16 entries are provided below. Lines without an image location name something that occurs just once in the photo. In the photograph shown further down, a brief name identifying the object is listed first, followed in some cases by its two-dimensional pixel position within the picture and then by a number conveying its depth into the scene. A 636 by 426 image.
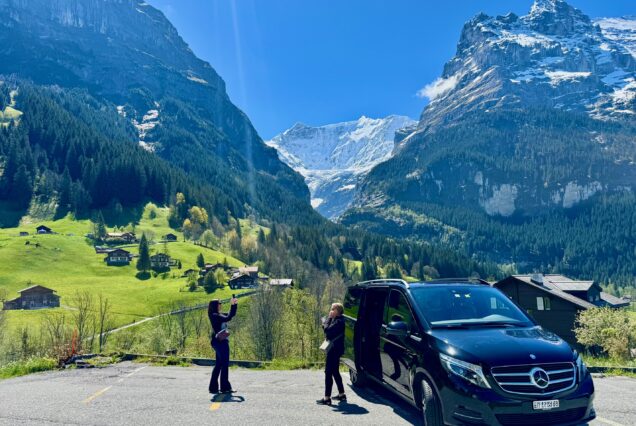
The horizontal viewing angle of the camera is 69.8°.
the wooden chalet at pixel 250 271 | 125.56
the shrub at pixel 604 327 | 36.59
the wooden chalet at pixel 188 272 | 120.18
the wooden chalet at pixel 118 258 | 125.94
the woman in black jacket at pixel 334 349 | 11.48
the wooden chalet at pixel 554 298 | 57.53
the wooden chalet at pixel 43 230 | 146.69
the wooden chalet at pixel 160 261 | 128.12
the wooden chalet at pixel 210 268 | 123.25
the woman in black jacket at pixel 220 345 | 13.06
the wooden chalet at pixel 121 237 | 150.62
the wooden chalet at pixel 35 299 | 89.55
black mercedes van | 7.30
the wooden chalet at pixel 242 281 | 118.69
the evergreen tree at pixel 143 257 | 124.69
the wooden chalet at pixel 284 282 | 109.44
